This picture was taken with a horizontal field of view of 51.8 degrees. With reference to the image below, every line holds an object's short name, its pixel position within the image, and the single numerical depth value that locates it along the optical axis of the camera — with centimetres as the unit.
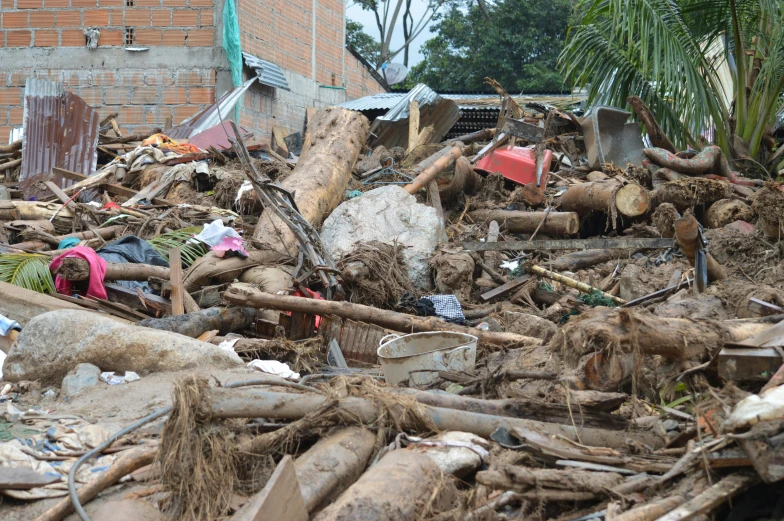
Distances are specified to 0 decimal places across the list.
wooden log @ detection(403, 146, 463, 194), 1016
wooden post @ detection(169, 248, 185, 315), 696
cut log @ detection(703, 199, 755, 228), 884
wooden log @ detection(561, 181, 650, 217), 944
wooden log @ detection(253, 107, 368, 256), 878
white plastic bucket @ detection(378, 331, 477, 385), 505
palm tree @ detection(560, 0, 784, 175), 1022
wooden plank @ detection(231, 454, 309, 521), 281
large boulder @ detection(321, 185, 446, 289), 859
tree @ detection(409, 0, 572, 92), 2748
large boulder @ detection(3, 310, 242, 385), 541
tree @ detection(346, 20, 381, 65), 3353
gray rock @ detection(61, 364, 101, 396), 514
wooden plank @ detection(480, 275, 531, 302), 814
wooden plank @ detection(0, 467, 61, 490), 349
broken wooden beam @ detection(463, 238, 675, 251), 884
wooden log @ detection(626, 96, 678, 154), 1083
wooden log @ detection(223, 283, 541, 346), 639
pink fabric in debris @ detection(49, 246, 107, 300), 712
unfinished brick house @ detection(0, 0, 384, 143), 1362
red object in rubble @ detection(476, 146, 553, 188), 1127
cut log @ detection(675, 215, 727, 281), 610
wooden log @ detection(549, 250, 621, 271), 869
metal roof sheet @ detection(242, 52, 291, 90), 1428
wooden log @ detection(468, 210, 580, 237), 960
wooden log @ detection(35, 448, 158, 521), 335
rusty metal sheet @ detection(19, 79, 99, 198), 1221
